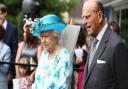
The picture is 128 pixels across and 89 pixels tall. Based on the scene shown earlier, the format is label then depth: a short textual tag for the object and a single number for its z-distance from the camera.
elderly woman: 8.06
